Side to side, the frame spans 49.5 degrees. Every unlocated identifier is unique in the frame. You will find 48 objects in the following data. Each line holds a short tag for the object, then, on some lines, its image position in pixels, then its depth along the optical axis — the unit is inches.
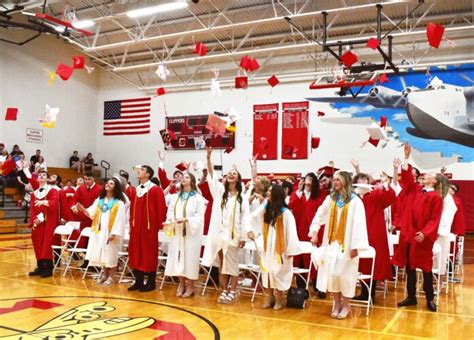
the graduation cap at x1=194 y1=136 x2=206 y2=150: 712.8
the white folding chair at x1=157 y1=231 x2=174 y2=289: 278.8
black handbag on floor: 232.1
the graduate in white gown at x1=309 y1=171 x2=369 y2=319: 210.2
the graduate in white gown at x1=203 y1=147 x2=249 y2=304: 244.1
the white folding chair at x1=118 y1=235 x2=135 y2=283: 294.6
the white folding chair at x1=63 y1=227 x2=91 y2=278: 303.0
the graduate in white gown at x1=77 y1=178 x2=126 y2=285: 277.6
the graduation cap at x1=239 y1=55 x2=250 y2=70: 457.9
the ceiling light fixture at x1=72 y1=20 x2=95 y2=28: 557.9
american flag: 769.6
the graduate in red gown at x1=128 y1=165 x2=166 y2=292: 267.1
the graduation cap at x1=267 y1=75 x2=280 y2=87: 488.0
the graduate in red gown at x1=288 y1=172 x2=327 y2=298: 271.4
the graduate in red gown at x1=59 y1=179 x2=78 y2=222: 322.7
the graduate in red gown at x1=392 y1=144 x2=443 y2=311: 229.5
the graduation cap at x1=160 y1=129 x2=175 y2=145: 420.2
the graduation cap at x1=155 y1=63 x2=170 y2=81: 459.5
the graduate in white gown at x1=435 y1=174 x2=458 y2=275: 261.6
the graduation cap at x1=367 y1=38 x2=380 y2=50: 367.6
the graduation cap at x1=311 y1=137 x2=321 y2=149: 604.7
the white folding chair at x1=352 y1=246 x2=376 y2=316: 219.9
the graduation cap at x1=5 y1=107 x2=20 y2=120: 630.8
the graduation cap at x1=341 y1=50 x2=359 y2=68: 420.5
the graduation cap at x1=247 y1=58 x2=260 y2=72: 461.4
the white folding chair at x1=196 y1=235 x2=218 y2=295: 265.3
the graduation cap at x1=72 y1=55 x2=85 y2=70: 408.9
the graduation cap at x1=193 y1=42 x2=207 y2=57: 402.6
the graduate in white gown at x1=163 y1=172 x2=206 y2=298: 253.6
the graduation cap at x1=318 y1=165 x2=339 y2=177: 305.8
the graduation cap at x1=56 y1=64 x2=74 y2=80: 452.5
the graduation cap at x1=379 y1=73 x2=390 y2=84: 466.6
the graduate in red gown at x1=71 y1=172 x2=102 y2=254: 333.8
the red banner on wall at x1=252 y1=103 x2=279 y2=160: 659.4
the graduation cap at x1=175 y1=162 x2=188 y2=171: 315.6
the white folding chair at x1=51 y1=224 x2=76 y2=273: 309.9
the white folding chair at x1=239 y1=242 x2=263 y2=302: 247.0
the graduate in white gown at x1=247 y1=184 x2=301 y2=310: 223.6
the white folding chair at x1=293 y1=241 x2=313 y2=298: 240.2
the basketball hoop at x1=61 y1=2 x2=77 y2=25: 563.7
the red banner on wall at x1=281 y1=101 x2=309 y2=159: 640.4
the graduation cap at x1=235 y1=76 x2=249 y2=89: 507.7
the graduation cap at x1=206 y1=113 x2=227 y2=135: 274.2
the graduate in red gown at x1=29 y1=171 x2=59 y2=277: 308.3
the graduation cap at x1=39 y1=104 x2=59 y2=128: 382.3
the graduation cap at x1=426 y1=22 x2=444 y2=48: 341.1
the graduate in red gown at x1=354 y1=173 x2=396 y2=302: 247.1
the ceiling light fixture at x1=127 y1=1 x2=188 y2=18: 482.0
